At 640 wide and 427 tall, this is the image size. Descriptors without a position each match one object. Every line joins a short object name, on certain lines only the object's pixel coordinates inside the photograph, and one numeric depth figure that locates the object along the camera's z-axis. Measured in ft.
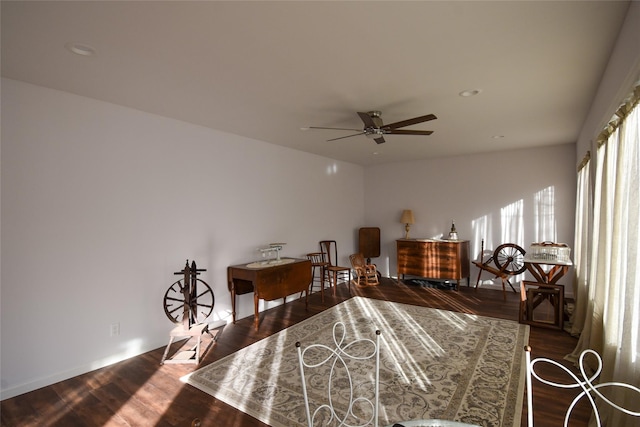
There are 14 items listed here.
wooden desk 12.66
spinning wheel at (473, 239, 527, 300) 17.51
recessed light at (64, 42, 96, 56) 6.85
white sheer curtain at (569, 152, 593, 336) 11.16
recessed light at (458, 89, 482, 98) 9.46
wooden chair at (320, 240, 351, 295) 18.03
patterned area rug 7.39
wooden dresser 18.52
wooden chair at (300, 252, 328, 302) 17.07
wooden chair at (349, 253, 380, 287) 19.83
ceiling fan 10.07
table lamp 21.45
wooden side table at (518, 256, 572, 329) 12.01
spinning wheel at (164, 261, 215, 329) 10.55
